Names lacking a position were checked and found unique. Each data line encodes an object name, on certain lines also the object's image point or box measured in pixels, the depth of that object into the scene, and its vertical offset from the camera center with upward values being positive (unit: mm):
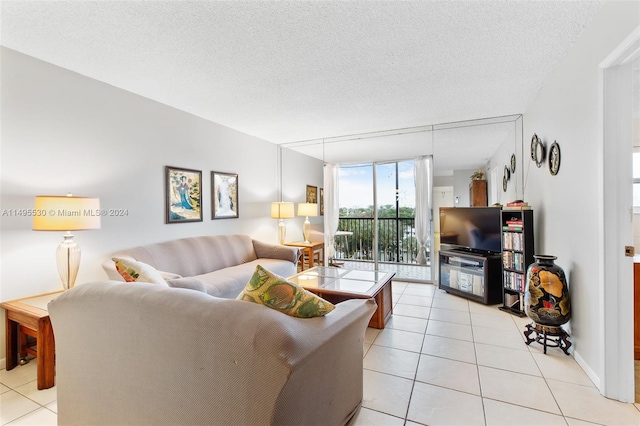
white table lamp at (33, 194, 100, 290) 2078 -48
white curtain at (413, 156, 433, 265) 4684 +186
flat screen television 3670 -255
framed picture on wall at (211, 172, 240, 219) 4008 +240
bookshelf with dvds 3162 -490
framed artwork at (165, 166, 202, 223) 3414 +220
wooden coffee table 2719 -744
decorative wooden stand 2348 -1059
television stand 3592 -858
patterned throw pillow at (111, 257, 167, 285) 1784 -373
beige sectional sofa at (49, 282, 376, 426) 1027 -597
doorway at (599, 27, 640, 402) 1741 -86
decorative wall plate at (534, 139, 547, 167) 2869 +566
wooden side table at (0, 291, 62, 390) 1960 -855
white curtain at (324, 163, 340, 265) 5535 +101
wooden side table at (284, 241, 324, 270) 4948 -645
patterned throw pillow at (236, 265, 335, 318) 1248 -368
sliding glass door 4945 -109
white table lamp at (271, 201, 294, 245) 4836 +29
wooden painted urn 2316 -691
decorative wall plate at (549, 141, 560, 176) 2506 +454
